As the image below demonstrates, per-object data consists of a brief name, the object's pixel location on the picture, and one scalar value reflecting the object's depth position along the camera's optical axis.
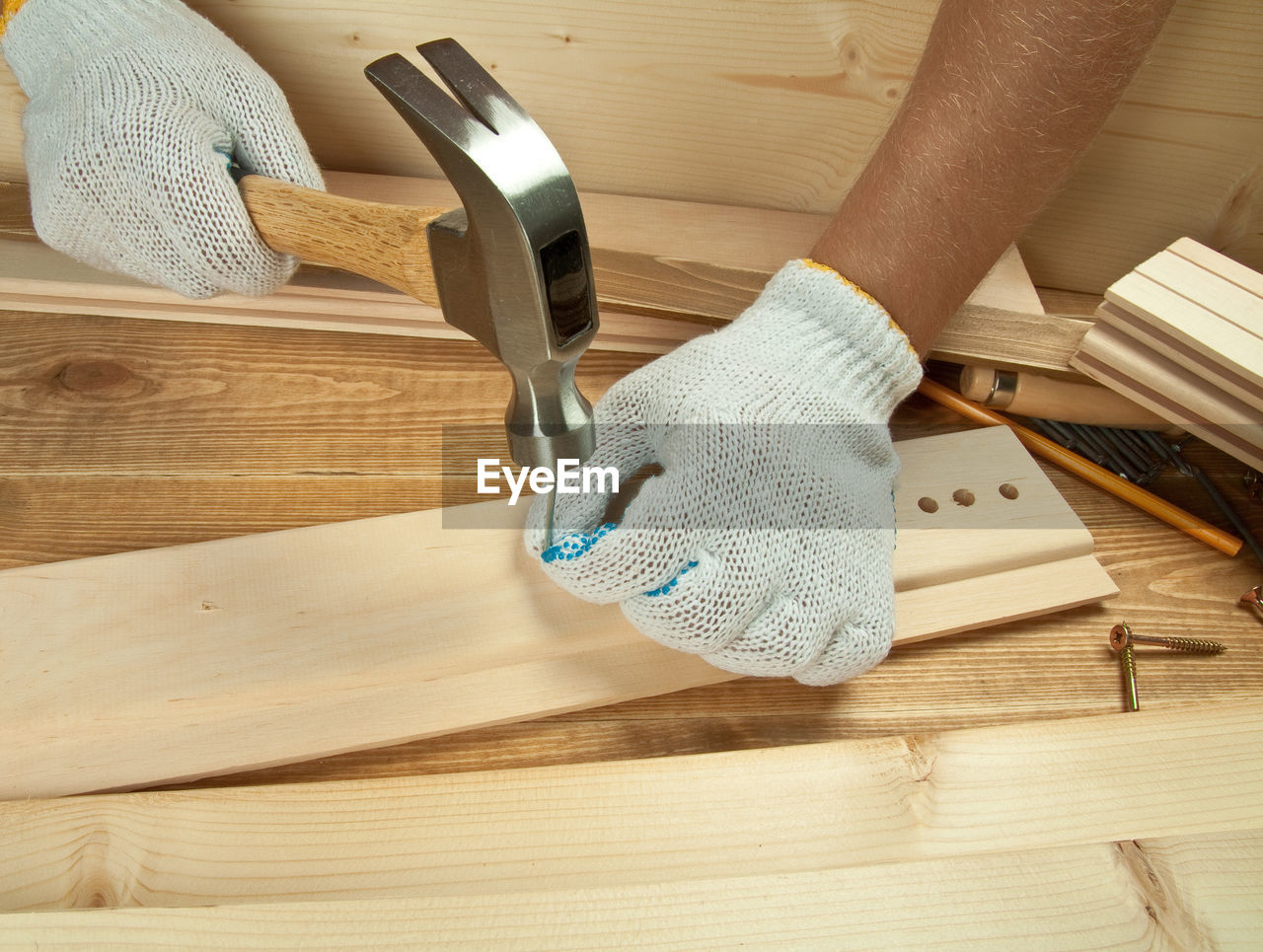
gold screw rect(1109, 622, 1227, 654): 0.37
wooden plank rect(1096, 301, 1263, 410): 0.39
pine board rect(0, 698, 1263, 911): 0.29
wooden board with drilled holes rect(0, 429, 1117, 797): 0.33
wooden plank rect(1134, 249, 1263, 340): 0.40
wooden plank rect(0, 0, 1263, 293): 0.45
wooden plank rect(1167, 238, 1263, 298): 0.41
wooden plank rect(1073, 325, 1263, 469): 0.40
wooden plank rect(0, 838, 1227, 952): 0.26
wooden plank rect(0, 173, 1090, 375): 0.45
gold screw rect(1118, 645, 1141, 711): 0.36
